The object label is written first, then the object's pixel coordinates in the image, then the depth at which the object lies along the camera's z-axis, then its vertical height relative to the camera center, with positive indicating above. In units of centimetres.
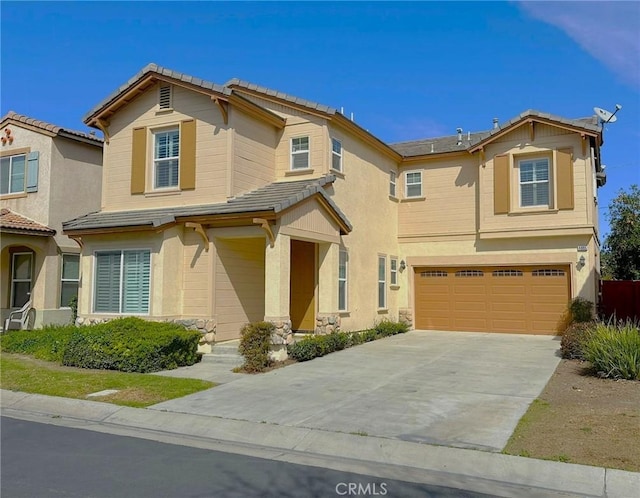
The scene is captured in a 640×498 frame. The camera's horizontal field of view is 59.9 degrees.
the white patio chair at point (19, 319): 1862 -120
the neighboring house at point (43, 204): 1900 +284
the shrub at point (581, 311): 1688 -63
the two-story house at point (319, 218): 1427 +207
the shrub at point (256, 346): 1220 -132
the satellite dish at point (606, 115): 1888 +595
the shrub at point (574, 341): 1323 -124
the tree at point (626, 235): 2575 +260
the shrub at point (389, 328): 1817 -136
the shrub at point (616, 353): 1048 -121
